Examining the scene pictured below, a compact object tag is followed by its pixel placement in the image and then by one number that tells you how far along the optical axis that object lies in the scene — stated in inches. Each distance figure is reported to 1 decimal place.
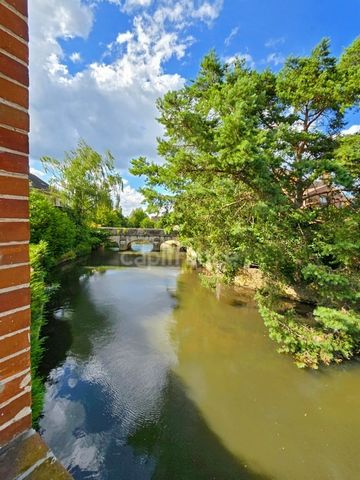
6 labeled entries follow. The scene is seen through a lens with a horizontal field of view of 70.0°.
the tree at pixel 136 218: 1804.3
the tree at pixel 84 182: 819.4
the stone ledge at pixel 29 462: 43.7
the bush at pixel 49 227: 546.6
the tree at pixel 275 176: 220.1
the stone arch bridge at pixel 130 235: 1161.4
